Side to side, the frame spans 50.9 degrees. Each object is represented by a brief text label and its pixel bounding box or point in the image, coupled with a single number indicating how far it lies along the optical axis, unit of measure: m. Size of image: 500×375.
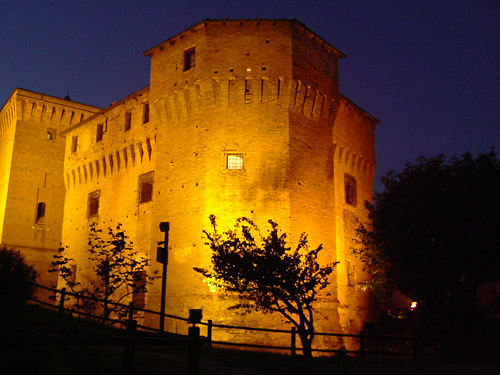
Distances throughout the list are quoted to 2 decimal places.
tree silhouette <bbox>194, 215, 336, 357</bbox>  14.52
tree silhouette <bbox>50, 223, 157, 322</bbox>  14.74
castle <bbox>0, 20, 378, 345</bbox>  18.92
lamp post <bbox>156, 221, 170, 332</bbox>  14.77
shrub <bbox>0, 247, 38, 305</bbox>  14.56
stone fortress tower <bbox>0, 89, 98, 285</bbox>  31.08
